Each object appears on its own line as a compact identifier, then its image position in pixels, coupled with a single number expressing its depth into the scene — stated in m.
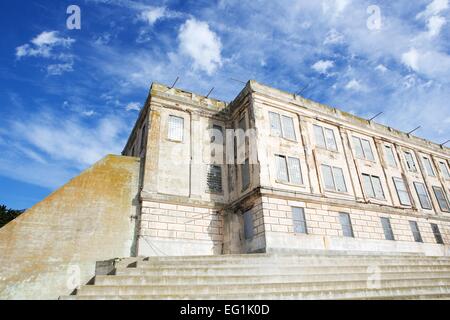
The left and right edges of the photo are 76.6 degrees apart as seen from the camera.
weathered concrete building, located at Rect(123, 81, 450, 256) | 15.96
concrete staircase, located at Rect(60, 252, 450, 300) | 7.04
